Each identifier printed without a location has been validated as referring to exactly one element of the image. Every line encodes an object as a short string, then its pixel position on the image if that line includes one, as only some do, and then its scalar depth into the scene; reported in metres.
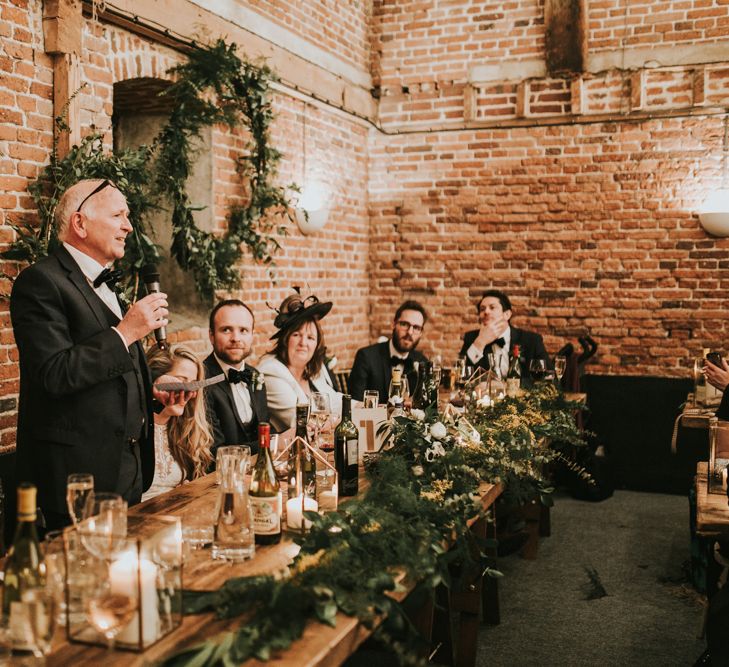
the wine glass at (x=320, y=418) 2.68
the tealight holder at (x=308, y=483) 2.09
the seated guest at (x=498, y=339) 5.47
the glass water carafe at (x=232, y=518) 1.86
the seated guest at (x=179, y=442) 2.87
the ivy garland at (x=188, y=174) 3.51
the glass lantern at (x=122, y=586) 1.41
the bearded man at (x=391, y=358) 4.93
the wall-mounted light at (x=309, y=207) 5.68
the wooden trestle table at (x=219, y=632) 1.39
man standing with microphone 2.42
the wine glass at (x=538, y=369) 4.81
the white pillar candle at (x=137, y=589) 1.41
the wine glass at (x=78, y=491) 1.69
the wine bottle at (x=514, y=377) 4.13
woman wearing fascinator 3.85
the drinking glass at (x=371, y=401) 2.93
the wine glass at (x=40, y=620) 1.38
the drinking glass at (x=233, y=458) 1.88
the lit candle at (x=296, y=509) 2.07
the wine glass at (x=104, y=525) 1.41
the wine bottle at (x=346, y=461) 2.47
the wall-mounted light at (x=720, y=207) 5.79
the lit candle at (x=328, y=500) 2.27
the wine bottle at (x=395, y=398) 3.21
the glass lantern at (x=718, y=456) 2.68
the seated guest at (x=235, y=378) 3.31
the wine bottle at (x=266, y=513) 1.97
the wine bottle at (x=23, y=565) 1.44
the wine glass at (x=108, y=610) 1.43
